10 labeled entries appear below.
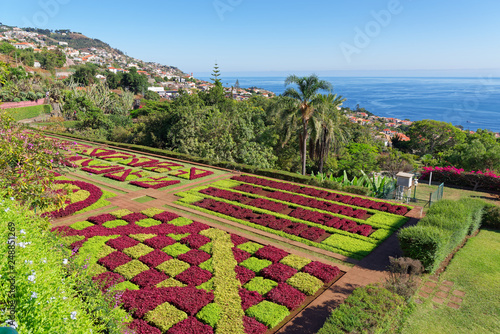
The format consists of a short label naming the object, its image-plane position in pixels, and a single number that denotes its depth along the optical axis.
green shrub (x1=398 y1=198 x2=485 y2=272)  10.82
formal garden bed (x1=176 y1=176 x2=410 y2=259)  13.83
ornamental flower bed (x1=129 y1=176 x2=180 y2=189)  20.72
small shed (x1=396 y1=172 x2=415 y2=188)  20.09
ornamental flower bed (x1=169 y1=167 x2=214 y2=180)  23.31
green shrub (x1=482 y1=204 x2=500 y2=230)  15.41
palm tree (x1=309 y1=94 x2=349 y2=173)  24.16
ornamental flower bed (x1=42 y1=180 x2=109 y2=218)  15.66
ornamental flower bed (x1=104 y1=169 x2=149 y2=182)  22.38
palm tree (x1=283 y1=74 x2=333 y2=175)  23.67
